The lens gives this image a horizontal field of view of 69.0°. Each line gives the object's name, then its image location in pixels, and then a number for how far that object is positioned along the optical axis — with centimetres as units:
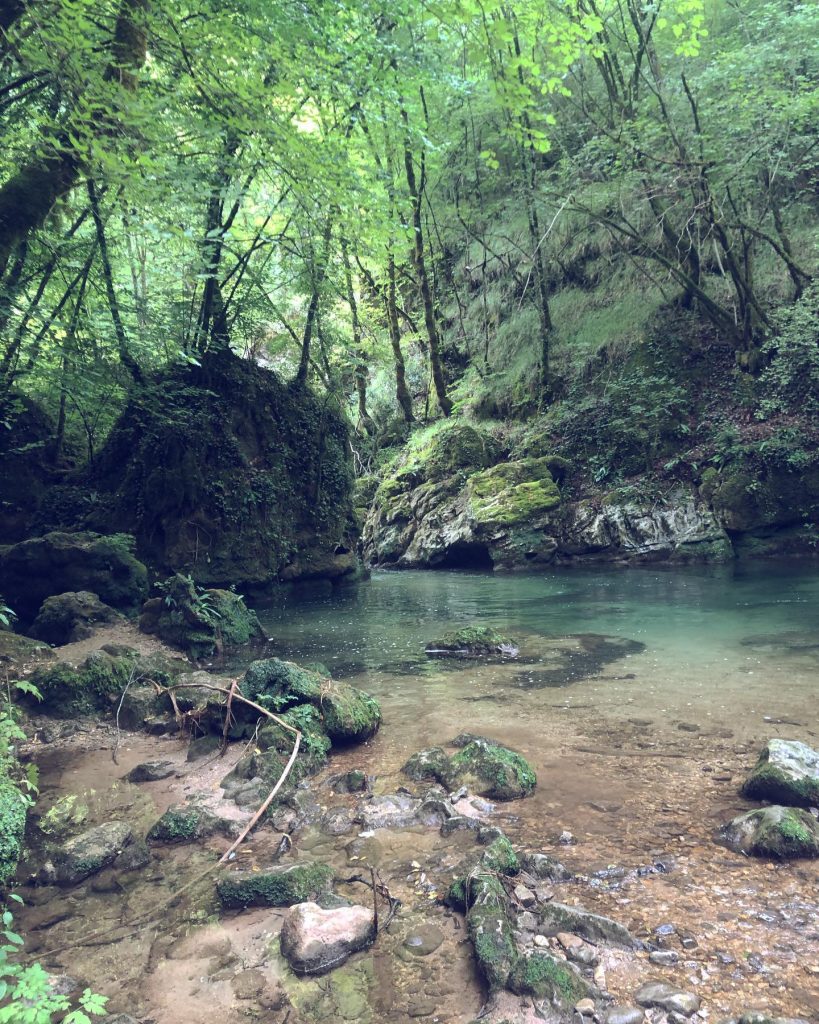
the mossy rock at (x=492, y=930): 249
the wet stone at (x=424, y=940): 271
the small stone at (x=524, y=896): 297
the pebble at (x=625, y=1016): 223
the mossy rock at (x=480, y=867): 295
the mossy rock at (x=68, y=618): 868
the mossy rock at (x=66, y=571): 1020
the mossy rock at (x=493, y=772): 416
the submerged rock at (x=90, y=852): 336
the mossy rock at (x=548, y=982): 236
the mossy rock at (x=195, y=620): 915
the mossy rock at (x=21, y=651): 684
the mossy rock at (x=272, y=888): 306
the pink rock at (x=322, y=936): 262
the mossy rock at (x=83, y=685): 614
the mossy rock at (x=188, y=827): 382
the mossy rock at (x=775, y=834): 323
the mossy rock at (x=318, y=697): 542
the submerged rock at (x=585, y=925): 266
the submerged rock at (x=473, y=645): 846
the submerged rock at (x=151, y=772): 481
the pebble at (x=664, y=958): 252
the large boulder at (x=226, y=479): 1316
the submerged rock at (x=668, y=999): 226
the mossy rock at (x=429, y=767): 447
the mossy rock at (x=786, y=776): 375
